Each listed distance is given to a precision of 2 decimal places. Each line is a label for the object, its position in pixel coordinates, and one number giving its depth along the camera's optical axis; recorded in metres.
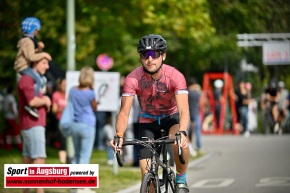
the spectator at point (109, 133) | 20.36
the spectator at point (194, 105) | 24.31
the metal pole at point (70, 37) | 17.11
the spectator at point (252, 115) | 38.26
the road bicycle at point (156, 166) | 8.98
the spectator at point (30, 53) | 11.74
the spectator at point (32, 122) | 11.61
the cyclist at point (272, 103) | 36.94
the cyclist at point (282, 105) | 37.41
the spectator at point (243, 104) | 35.13
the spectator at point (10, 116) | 26.55
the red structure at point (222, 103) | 39.28
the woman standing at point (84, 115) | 13.96
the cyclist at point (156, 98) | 9.37
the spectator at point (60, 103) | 18.56
